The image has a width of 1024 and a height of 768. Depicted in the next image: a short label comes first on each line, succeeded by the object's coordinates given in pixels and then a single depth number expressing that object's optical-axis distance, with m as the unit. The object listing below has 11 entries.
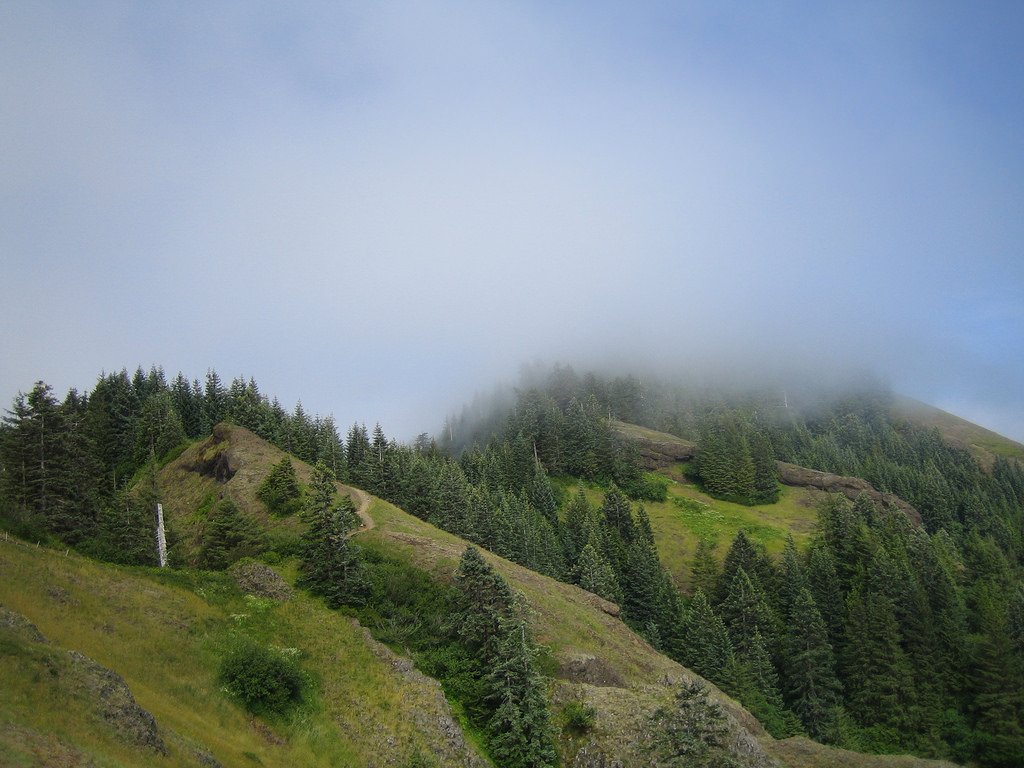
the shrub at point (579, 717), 33.81
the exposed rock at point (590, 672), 38.03
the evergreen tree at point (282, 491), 58.91
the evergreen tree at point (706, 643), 64.12
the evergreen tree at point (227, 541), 47.44
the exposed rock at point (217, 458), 70.69
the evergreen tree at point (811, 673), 61.06
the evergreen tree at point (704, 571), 82.75
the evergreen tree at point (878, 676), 59.22
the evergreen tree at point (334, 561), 42.41
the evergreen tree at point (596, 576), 73.00
